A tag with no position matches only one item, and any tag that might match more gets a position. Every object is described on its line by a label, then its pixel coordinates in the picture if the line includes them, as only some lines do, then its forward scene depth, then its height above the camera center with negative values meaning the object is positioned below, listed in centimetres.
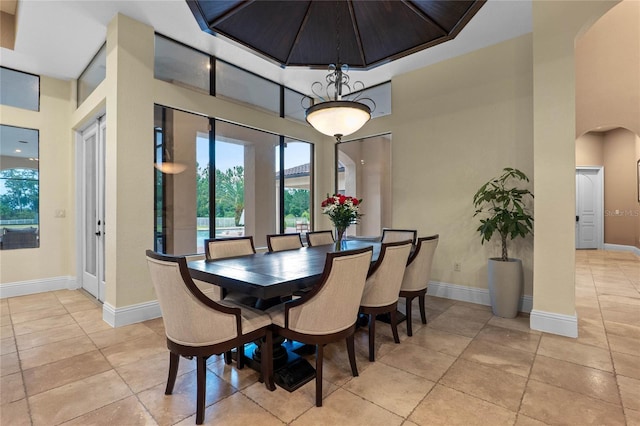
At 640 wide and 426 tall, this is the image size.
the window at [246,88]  438 +197
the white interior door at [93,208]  399 +8
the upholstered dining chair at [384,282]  249 -58
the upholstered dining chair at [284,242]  364 -35
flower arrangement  320 +3
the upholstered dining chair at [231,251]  258 -39
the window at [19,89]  422 +180
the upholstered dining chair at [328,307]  191 -62
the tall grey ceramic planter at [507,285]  345 -83
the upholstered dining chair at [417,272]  302 -60
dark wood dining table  192 -44
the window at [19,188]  425 +37
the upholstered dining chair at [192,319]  172 -63
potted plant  345 -20
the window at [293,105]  536 +196
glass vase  328 -23
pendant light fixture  282 +95
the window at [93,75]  384 +192
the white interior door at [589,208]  853 +12
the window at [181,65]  368 +193
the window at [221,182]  381 +48
